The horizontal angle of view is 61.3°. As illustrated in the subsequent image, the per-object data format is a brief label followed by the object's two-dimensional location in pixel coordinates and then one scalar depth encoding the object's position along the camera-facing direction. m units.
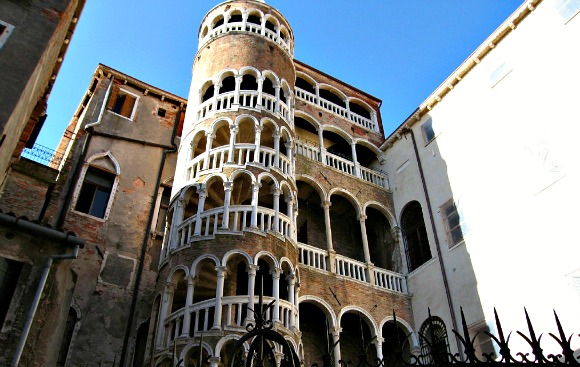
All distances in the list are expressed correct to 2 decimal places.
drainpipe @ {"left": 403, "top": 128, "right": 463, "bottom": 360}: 14.98
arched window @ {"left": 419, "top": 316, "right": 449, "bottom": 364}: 15.02
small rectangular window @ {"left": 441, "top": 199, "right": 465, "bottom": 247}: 15.85
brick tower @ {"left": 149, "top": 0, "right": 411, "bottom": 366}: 13.07
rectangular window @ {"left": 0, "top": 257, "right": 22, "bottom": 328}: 7.86
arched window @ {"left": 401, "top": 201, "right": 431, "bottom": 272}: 17.55
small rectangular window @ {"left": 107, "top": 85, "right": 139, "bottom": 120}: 19.03
